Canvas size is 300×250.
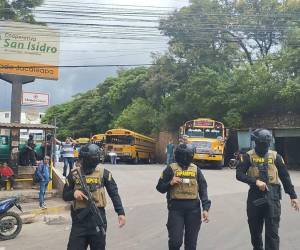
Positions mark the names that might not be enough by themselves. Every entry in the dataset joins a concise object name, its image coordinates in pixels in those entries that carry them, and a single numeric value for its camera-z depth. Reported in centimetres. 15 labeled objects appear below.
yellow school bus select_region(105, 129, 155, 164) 3719
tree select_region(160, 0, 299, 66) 3994
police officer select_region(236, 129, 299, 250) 592
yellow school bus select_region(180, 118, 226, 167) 2922
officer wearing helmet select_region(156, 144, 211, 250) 581
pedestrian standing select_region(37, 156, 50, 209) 1367
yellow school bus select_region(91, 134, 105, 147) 4057
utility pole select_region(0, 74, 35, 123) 2075
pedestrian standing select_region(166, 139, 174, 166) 2883
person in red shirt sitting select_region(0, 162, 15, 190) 1571
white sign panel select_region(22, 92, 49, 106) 1817
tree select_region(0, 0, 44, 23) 2391
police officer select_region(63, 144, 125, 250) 518
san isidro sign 2105
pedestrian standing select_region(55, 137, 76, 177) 1891
